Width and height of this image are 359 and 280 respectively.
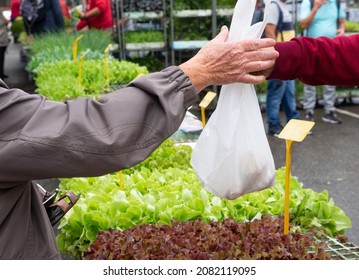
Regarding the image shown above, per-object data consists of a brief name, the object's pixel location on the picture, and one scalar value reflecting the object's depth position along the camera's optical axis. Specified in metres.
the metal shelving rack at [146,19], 9.65
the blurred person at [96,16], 9.69
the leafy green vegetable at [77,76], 5.08
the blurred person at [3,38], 10.82
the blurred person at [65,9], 11.91
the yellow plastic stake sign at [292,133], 2.00
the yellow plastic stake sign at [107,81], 5.44
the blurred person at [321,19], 7.91
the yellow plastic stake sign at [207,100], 3.12
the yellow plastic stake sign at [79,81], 5.21
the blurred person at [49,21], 9.91
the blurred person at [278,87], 7.04
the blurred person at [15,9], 14.78
